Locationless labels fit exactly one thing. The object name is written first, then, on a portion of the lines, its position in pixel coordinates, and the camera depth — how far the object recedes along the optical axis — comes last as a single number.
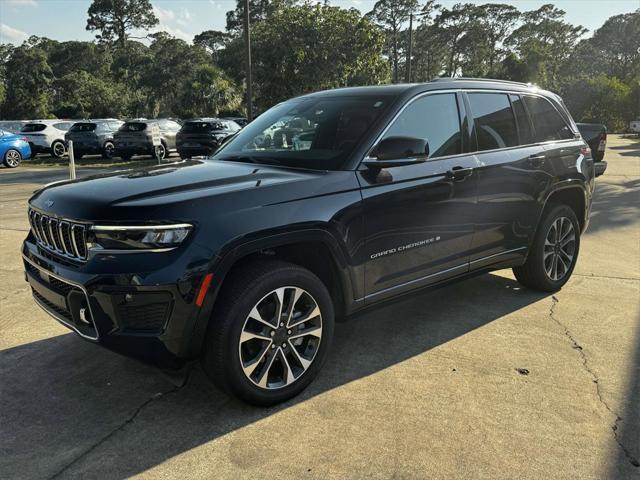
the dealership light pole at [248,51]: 18.73
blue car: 18.17
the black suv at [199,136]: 16.81
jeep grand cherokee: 2.63
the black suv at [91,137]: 20.64
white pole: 8.86
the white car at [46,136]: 21.30
